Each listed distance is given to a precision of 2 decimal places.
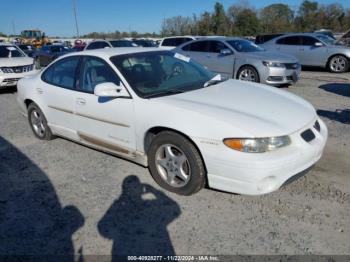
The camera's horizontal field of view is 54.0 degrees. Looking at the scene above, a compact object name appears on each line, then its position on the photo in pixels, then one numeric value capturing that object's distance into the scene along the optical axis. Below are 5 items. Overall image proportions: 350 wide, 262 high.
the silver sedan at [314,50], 13.02
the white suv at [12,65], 10.41
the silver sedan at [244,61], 9.41
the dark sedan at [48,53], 20.92
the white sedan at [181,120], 3.15
